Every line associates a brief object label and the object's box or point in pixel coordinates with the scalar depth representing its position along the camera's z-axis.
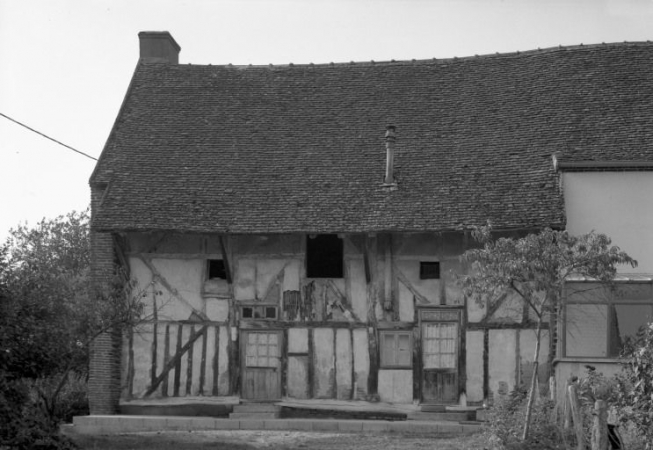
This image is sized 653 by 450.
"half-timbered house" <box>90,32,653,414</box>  23.45
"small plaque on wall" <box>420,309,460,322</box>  23.64
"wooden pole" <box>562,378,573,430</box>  16.19
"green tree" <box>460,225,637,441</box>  17.41
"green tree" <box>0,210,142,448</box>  16.30
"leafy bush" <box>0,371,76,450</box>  16.11
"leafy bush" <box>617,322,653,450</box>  13.91
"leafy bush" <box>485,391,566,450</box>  16.67
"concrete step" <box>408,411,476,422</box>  23.17
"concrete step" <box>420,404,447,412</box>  23.33
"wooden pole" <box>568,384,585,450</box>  15.01
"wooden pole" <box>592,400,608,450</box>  14.25
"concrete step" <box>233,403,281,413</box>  23.81
